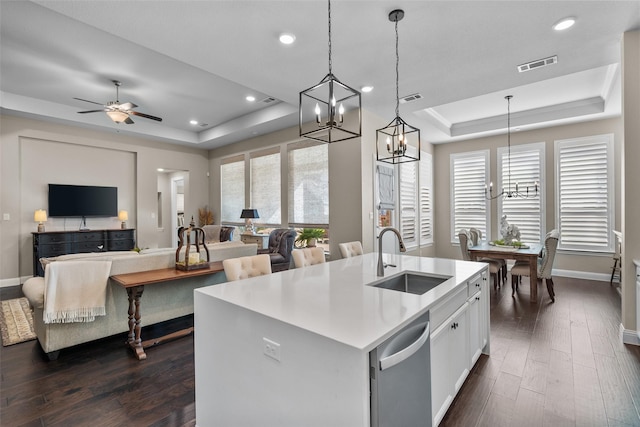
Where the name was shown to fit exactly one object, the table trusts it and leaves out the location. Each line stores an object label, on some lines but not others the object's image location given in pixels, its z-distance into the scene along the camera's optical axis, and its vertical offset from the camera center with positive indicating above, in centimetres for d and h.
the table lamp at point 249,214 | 689 -2
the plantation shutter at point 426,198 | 702 +31
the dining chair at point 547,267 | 442 -85
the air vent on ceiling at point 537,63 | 341 +167
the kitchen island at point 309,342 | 120 -61
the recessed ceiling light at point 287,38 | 294 +169
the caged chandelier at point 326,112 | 449 +172
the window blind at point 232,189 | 782 +63
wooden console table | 282 -72
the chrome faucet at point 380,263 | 234 -39
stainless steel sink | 231 -55
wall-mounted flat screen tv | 615 +29
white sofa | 278 -92
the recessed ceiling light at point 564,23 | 271 +167
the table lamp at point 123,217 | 692 -6
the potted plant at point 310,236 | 578 -44
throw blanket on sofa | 259 -66
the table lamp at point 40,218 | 579 -6
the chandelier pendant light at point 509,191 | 617 +41
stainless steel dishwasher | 121 -73
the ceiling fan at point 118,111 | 470 +160
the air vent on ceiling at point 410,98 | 450 +169
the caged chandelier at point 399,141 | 265 +128
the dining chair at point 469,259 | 493 -80
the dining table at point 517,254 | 442 -64
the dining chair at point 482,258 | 527 -80
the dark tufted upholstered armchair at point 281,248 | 513 -63
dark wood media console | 570 -55
